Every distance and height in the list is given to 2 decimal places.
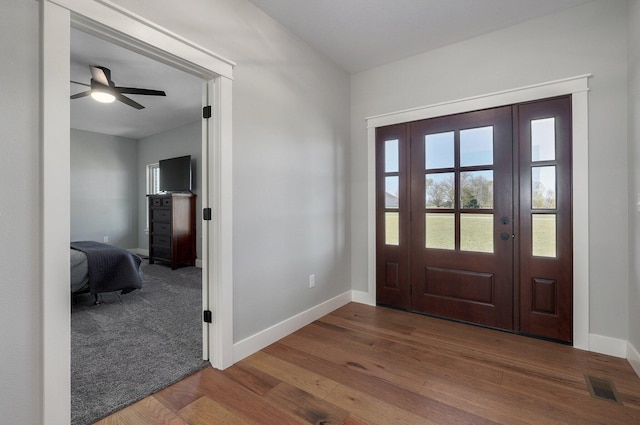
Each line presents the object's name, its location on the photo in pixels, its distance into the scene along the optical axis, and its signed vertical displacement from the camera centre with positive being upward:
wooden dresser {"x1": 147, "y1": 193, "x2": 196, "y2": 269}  5.37 -0.32
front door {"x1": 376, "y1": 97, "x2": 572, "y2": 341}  2.47 -0.06
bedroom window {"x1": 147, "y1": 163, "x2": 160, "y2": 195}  6.83 +0.75
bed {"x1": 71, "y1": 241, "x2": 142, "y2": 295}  3.27 -0.66
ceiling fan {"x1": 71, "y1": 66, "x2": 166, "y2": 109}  3.22 +1.39
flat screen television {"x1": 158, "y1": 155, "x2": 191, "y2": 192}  5.69 +0.74
